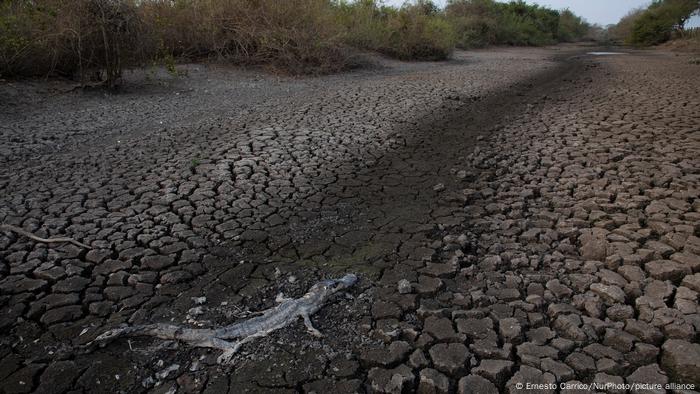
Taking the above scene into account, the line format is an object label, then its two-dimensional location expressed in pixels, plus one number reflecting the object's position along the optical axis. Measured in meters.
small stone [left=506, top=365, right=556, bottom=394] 1.73
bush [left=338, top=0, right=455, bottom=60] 12.28
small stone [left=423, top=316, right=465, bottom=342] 2.01
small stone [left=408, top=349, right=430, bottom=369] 1.87
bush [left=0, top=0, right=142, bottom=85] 6.23
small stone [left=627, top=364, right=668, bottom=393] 1.74
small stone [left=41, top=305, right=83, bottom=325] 2.15
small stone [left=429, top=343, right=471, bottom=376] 1.85
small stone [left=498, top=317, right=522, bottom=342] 2.01
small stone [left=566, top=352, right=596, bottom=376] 1.81
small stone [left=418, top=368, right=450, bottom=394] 1.75
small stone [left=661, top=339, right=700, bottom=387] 1.76
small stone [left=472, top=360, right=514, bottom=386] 1.79
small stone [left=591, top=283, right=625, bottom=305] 2.21
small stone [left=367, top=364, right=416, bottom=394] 1.76
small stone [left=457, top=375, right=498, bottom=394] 1.74
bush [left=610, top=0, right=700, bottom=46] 22.75
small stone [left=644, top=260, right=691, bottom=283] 2.36
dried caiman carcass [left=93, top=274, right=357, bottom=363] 2.00
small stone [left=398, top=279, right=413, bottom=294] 2.33
